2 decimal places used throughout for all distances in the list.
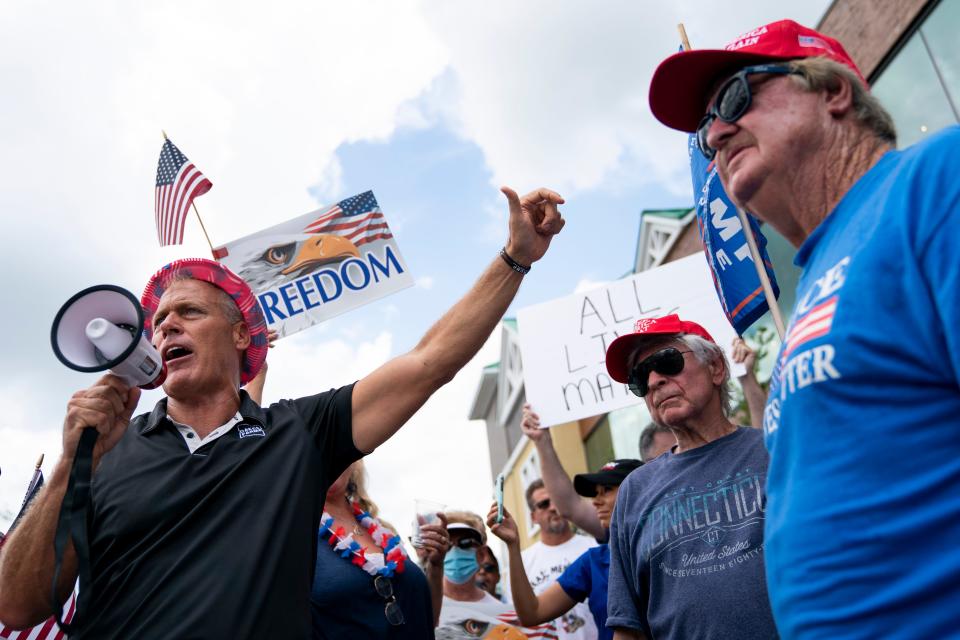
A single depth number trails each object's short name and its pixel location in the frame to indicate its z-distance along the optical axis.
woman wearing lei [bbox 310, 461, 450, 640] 3.25
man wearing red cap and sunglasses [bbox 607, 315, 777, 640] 2.57
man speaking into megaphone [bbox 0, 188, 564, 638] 2.00
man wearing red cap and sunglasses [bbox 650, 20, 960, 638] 1.19
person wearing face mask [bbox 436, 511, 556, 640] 4.80
